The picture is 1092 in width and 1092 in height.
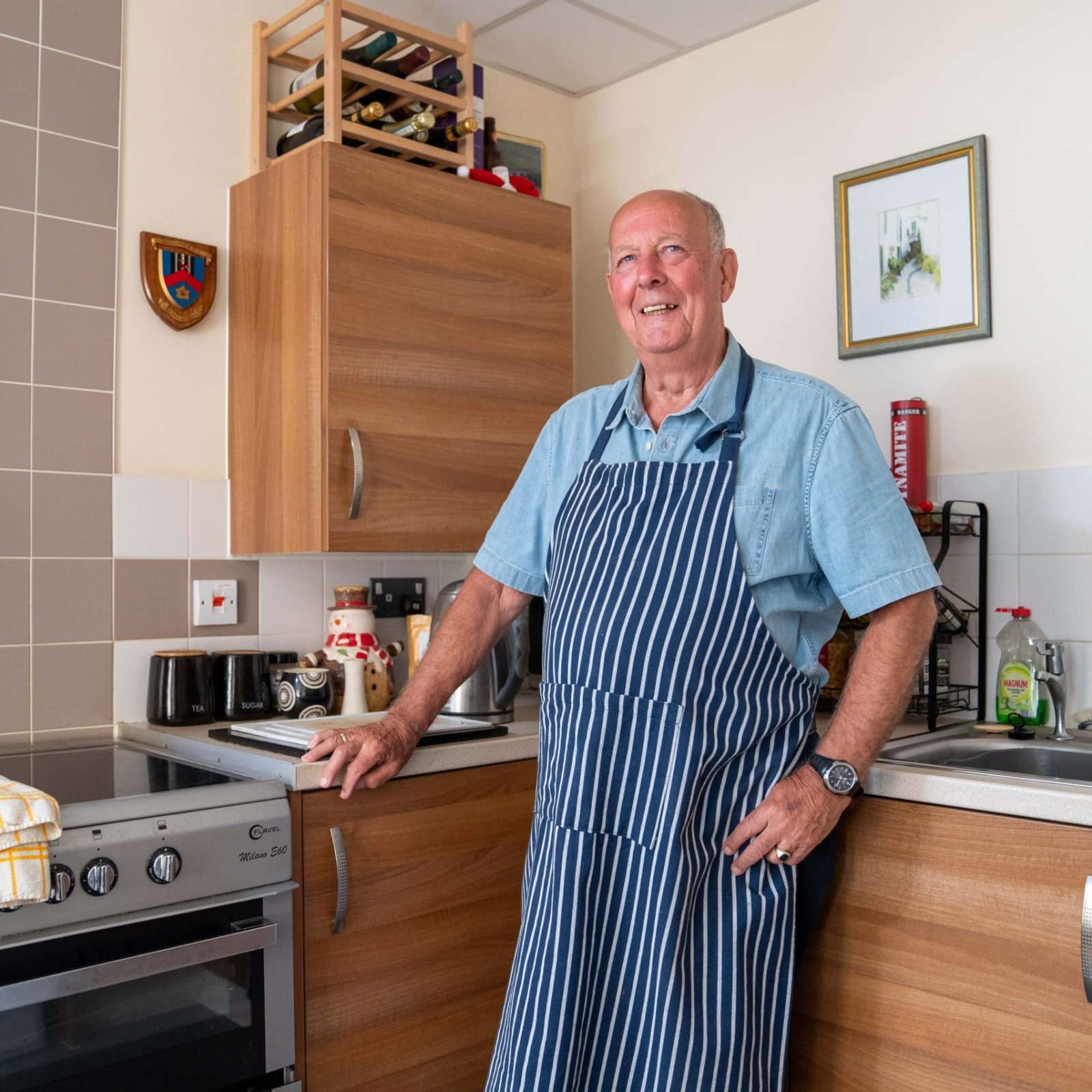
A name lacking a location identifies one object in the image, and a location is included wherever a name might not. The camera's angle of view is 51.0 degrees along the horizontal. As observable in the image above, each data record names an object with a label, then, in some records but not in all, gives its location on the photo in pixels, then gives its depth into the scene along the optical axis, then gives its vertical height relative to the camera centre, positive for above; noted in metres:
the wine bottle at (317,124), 2.08 +0.86
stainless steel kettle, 2.06 -0.16
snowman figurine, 2.02 -0.11
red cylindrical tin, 2.04 +0.25
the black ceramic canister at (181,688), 1.97 -0.17
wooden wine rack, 2.06 +0.95
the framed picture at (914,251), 2.03 +0.62
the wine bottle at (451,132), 2.18 +0.89
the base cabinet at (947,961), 1.34 -0.46
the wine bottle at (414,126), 2.11 +0.87
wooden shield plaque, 2.06 +0.57
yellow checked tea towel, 1.28 -0.29
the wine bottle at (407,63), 2.14 +1.00
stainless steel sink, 1.73 -0.25
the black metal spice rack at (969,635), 1.92 -0.08
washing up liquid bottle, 1.87 -0.15
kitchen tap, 1.81 -0.14
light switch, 2.13 -0.02
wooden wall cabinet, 1.98 +0.44
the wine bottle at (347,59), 2.11 +0.97
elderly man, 1.32 -0.17
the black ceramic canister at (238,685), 2.05 -0.17
